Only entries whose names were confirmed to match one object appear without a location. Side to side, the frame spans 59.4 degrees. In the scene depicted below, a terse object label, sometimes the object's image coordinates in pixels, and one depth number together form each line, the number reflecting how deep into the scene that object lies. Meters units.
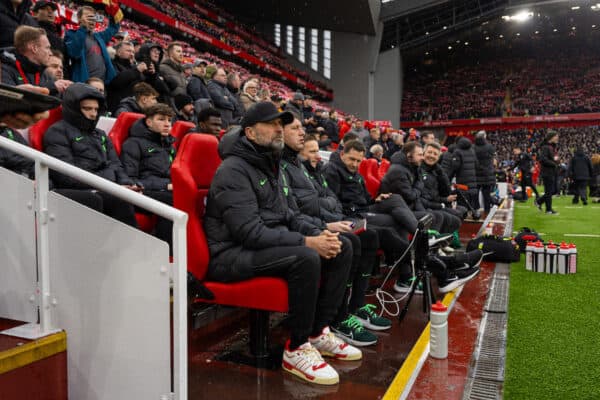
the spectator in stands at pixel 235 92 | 6.88
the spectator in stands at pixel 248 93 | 7.02
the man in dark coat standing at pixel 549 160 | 10.38
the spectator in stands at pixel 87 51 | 5.09
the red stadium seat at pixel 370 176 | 5.87
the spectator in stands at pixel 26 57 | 3.49
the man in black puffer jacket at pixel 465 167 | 9.62
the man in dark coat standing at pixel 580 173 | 14.34
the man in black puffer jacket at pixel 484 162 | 10.36
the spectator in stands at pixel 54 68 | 3.88
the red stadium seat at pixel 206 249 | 2.60
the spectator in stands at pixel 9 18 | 4.46
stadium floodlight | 28.17
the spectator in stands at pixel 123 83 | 5.49
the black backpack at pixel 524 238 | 6.24
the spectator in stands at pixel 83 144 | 3.21
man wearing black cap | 2.56
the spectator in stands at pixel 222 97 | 6.50
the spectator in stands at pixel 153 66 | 5.69
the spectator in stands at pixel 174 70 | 6.20
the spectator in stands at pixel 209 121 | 4.53
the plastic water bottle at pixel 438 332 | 2.96
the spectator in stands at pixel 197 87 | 6.50
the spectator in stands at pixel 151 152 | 4.00
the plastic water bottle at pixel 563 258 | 5.36
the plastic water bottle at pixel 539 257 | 5.50
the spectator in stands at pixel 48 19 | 4.98
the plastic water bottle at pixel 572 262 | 5.39
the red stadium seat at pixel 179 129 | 4.58
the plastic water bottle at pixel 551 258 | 5.41
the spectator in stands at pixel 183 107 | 5.72
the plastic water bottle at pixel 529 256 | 5.56
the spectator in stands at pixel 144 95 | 4.68
